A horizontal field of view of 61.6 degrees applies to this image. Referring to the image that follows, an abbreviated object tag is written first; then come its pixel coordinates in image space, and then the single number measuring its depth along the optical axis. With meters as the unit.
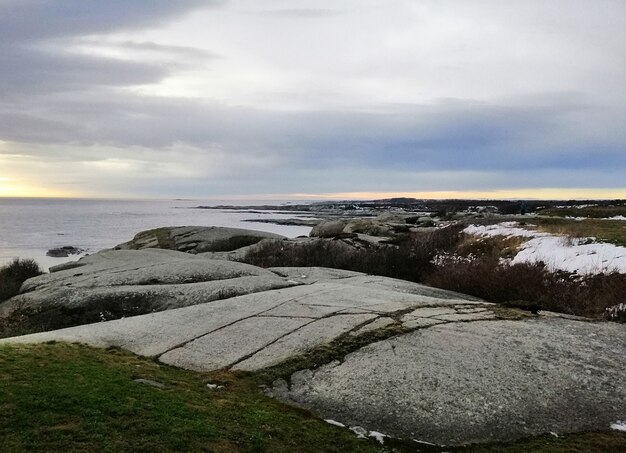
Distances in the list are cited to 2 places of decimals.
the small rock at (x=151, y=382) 8.20
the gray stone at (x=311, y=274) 18.89
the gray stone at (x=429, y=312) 12.13
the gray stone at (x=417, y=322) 11.25
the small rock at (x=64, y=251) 46.34
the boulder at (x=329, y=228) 44.81
